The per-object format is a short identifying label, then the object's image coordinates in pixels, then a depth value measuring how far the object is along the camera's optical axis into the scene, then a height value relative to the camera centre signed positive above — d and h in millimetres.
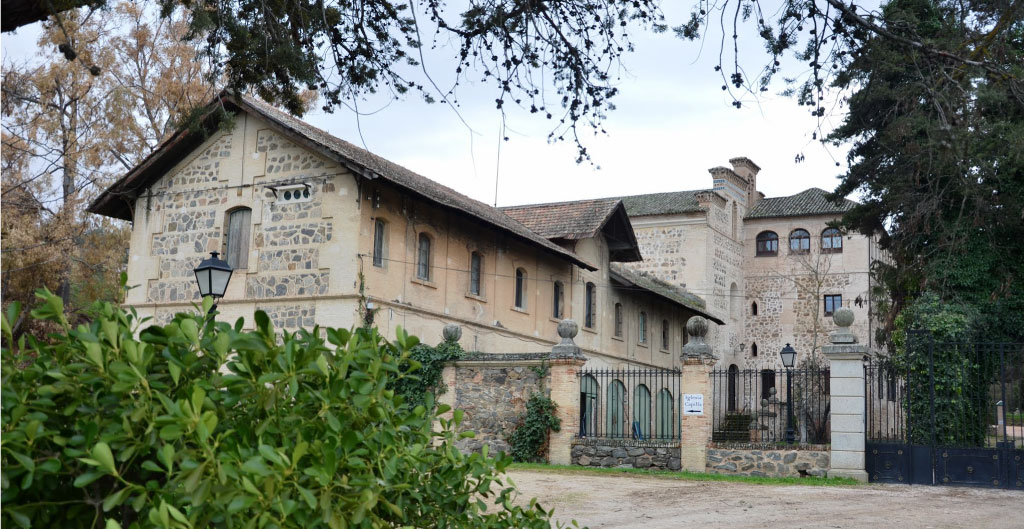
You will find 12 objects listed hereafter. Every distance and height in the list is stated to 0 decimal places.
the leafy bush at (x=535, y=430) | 17641 -927
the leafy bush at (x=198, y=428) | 2598 -165
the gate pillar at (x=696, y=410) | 16406 -417
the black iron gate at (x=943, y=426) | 14086 -552
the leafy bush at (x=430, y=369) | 18734 +195
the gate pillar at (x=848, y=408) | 14820 -282
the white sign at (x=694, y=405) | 16531 -337
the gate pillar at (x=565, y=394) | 17562 -226
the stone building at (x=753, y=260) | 40344 +5665
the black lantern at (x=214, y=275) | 11992 +1234
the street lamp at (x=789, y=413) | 15701 -428
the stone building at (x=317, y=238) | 20016 +3204
